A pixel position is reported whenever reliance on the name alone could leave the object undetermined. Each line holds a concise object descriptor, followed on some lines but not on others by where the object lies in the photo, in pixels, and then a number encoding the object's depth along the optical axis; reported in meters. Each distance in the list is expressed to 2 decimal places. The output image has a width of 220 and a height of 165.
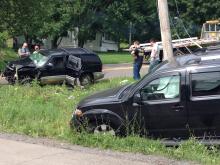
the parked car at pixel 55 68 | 21.99
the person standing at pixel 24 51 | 28.47
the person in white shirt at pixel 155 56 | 22.64
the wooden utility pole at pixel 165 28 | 14.45
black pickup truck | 8.76
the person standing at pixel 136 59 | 22.33
